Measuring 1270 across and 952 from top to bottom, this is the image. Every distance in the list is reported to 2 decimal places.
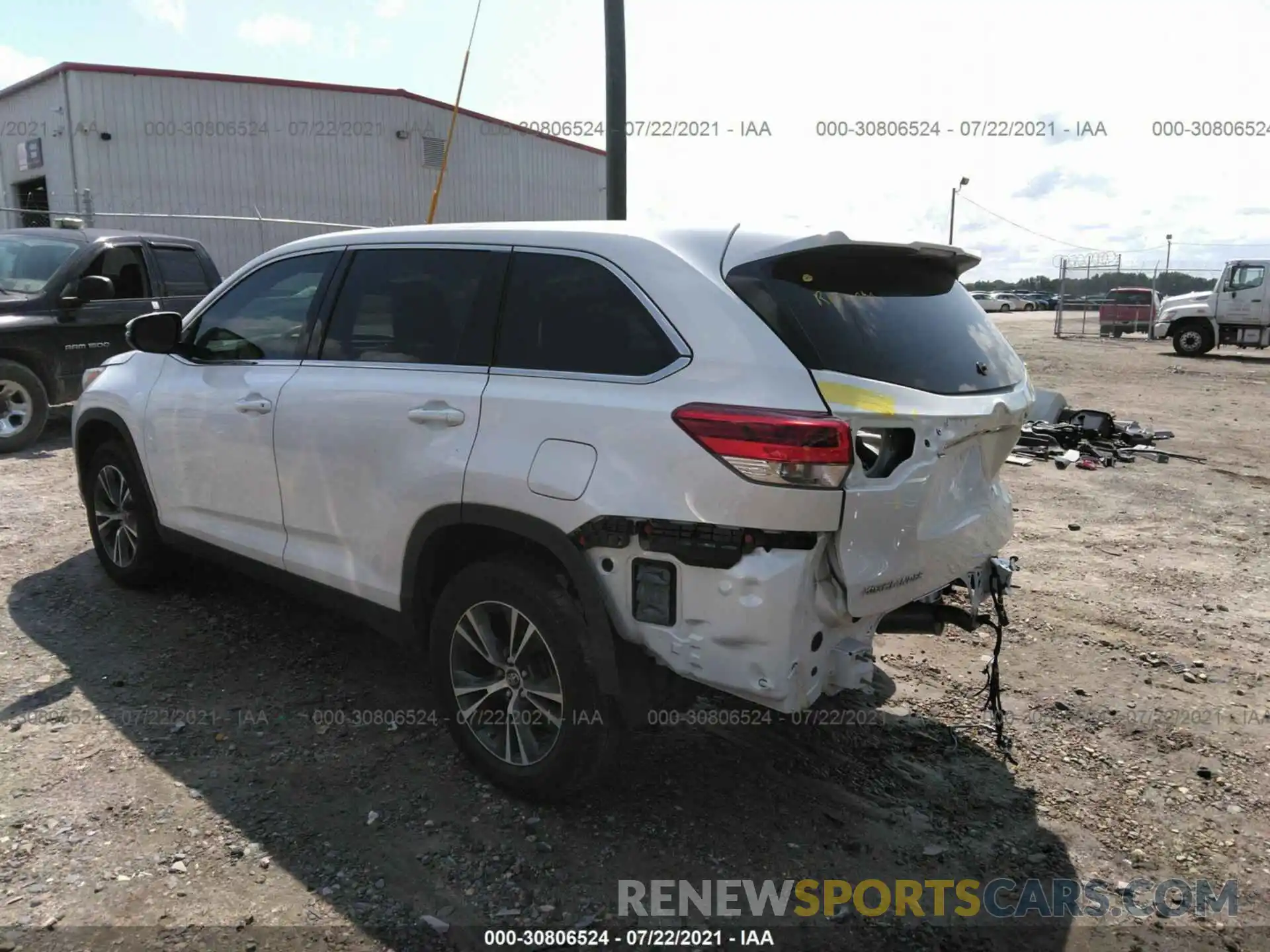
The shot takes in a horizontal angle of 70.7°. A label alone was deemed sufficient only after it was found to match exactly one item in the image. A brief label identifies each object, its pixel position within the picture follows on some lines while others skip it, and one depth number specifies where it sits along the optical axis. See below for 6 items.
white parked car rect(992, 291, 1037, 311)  59.53
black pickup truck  8.00
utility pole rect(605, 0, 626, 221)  8.23
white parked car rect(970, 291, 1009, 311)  54.19
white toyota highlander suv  2.45
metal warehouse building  15.87
